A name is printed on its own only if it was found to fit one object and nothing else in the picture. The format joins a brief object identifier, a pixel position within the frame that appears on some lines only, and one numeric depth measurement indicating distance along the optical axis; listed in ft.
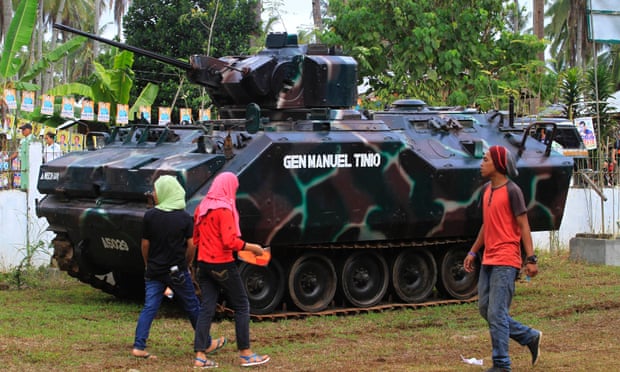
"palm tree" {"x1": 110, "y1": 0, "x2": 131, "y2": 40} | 165.78
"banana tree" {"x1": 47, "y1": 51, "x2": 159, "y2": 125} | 63.82
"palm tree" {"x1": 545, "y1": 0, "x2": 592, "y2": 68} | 175.83
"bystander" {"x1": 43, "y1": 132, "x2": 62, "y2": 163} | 52.37
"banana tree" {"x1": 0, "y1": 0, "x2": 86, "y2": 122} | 61.31
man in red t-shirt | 28.04
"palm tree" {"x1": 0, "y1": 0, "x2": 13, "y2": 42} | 103.45
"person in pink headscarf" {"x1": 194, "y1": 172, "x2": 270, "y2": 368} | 29.58
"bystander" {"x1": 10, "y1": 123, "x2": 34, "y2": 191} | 51.38
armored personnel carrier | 38.81
